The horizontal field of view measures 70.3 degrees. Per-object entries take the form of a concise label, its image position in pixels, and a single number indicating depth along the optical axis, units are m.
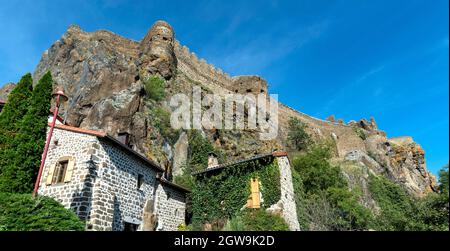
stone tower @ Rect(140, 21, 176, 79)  33.47
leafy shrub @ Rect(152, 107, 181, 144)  25.36
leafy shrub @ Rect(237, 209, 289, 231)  14.18
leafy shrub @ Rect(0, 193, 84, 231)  8.90
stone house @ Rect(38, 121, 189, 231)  12.06
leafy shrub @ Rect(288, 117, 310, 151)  42.66
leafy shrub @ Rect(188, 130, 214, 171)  24.95
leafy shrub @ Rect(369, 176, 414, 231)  31.88
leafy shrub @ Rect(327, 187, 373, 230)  22.11
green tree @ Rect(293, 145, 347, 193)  24.70
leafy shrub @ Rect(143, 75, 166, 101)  29.29
